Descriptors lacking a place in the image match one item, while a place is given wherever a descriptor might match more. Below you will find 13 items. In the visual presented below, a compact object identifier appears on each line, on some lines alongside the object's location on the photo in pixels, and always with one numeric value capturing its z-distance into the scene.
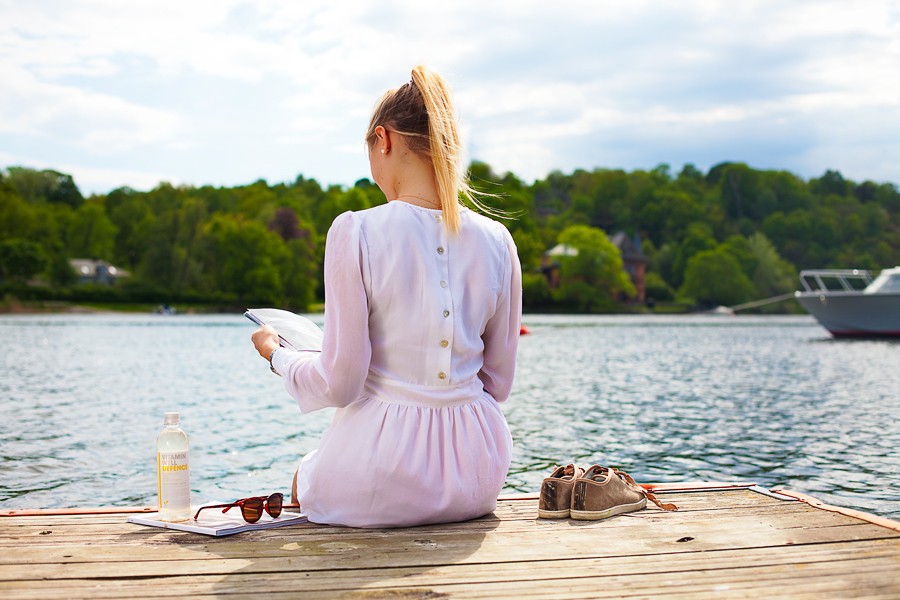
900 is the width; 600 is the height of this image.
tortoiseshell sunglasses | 3.29
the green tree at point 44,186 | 105.50
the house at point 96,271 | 93.74
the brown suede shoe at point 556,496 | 3.51
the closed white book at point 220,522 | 3.20
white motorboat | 35.56
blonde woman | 3.05
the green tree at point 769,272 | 103.00
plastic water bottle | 3.38
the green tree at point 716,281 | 98.88
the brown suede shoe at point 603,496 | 3.49
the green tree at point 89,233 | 95.06
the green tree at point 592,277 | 90.12
